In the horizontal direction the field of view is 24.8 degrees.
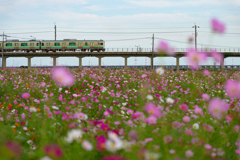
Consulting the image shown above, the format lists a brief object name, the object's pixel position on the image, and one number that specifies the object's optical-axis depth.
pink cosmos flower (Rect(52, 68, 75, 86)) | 11.19
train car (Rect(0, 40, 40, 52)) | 177.88
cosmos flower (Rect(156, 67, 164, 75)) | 15.86
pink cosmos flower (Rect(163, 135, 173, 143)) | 13.13
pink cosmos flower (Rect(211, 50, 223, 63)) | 13.21
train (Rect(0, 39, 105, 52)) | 175.88
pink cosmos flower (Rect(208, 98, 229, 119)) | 12.34
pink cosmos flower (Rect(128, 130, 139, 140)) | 13.25
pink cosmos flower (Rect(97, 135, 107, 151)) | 10.06
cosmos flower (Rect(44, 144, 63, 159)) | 7.97
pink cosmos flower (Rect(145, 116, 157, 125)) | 12.59
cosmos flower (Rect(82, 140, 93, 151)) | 9.91
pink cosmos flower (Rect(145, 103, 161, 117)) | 12.20
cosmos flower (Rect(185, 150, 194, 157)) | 12.22
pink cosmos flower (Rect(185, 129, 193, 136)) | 14.85
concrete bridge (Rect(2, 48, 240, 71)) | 174.99
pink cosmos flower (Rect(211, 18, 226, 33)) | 12.07
